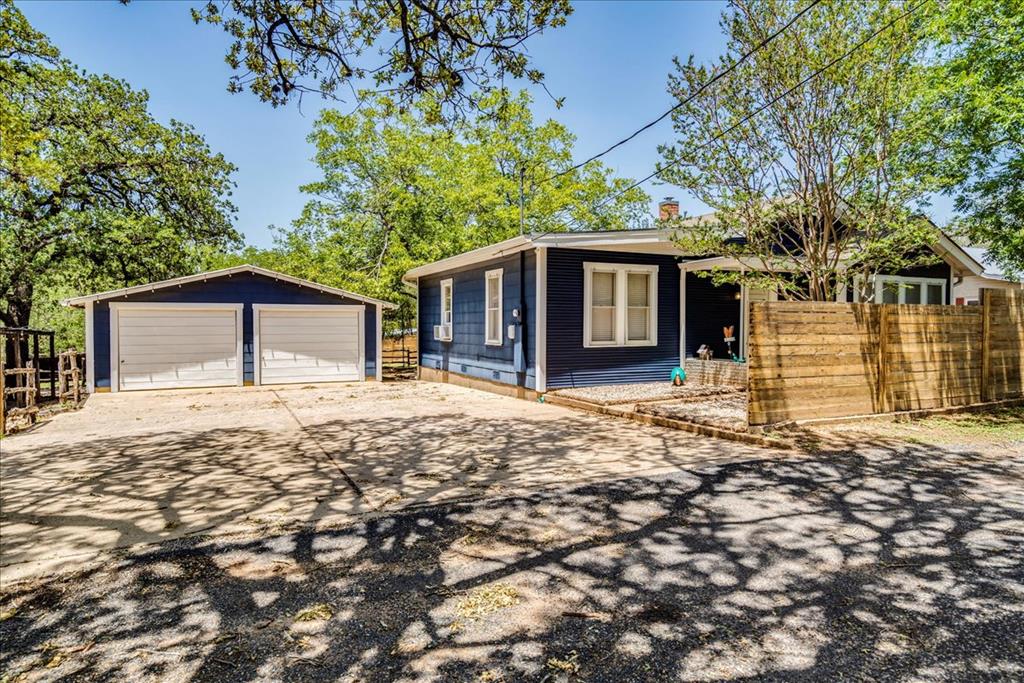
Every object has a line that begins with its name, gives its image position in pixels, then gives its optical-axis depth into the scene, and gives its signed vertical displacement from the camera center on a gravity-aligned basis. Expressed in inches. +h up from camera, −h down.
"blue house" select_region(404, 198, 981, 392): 425.1 +25.5
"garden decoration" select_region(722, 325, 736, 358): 465.2 +0.1
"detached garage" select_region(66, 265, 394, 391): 535.8 +4.6
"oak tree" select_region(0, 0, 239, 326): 615.8 +168.8
